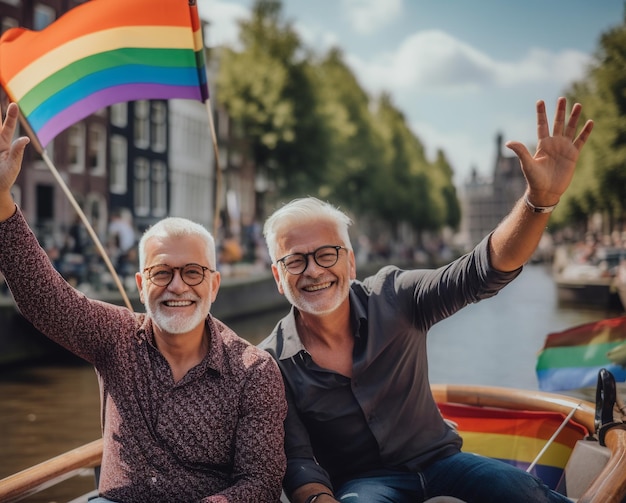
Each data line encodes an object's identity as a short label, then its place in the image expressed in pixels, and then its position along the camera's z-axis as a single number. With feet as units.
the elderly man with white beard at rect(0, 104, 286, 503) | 7.70
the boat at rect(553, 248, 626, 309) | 62.75
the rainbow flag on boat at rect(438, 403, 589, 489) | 11.27
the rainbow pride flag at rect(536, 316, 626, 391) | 12.60
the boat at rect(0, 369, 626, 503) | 7.86
